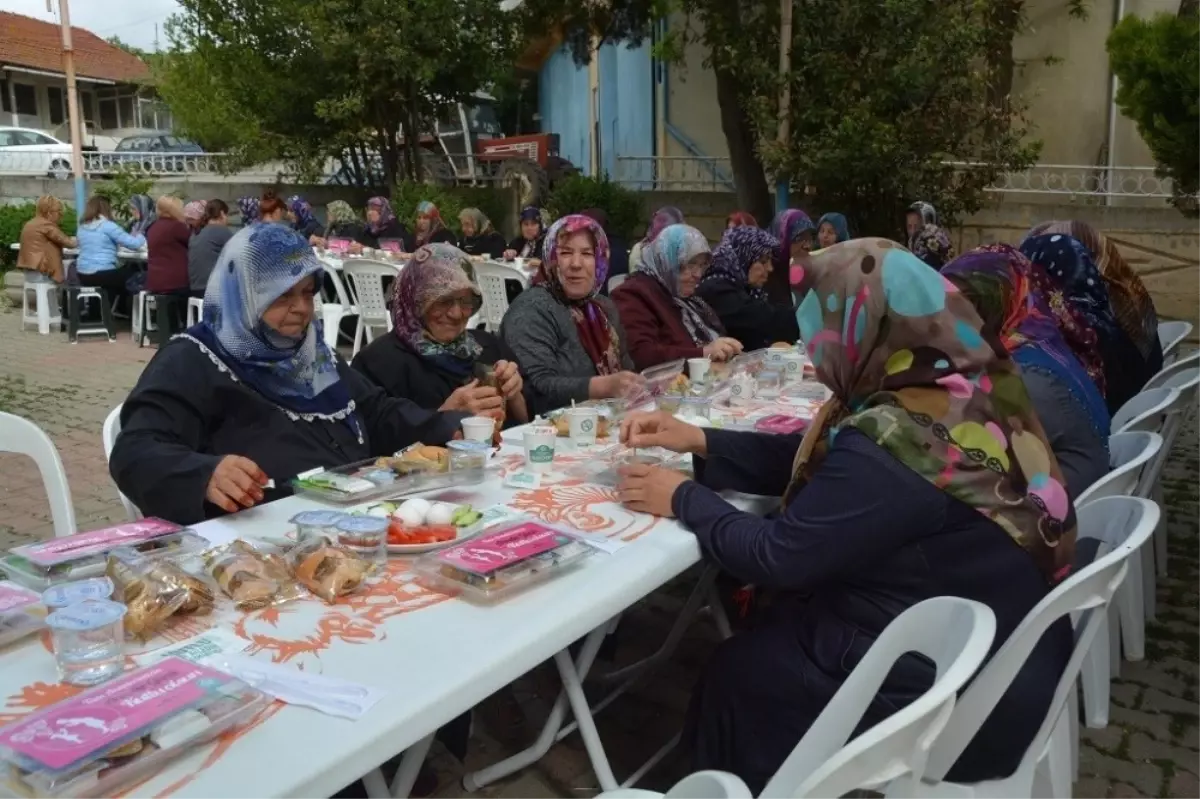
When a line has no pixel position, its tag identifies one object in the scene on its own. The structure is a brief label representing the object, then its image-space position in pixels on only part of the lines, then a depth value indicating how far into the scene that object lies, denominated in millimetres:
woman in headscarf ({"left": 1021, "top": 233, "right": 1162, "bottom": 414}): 3688
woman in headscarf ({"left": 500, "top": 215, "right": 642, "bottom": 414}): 3668
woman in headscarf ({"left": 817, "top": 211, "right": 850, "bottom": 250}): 7916
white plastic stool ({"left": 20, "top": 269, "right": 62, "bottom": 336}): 10383
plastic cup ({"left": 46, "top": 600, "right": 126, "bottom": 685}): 1335
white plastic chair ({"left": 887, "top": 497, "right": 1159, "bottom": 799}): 1441
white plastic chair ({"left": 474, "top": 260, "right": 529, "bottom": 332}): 7684
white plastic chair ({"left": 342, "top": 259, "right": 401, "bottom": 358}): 7562
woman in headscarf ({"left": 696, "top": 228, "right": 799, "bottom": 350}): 5074
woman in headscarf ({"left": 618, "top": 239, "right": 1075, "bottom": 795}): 1689
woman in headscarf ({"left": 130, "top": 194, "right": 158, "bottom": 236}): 10898
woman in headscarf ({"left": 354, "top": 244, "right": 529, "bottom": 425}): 3248
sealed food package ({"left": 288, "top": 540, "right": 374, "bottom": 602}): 1614
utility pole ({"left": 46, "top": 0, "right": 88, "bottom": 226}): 14672
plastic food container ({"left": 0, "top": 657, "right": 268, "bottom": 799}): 1072
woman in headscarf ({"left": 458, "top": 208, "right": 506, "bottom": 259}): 10133
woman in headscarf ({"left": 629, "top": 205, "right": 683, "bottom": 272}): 7570
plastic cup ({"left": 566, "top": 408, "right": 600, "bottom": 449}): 2580
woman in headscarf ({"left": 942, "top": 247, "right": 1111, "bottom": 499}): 2592
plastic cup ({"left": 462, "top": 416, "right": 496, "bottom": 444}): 2467
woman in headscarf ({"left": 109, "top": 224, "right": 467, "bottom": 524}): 2248
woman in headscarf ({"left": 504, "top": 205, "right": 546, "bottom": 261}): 9344
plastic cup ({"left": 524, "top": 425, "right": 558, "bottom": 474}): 2408
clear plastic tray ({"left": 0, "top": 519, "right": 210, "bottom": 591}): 1634
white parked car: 20547
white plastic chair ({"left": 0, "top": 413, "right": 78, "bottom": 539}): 2336
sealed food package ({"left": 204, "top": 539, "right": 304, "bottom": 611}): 1580
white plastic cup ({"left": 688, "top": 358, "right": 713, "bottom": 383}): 3385
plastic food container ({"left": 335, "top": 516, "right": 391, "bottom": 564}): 1757
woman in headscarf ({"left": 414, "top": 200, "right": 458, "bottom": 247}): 9828
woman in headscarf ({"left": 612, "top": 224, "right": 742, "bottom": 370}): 4371
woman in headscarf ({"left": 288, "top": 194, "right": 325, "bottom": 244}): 10734
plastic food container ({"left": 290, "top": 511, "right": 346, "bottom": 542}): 1772
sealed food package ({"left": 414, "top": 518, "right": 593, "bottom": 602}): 1613
